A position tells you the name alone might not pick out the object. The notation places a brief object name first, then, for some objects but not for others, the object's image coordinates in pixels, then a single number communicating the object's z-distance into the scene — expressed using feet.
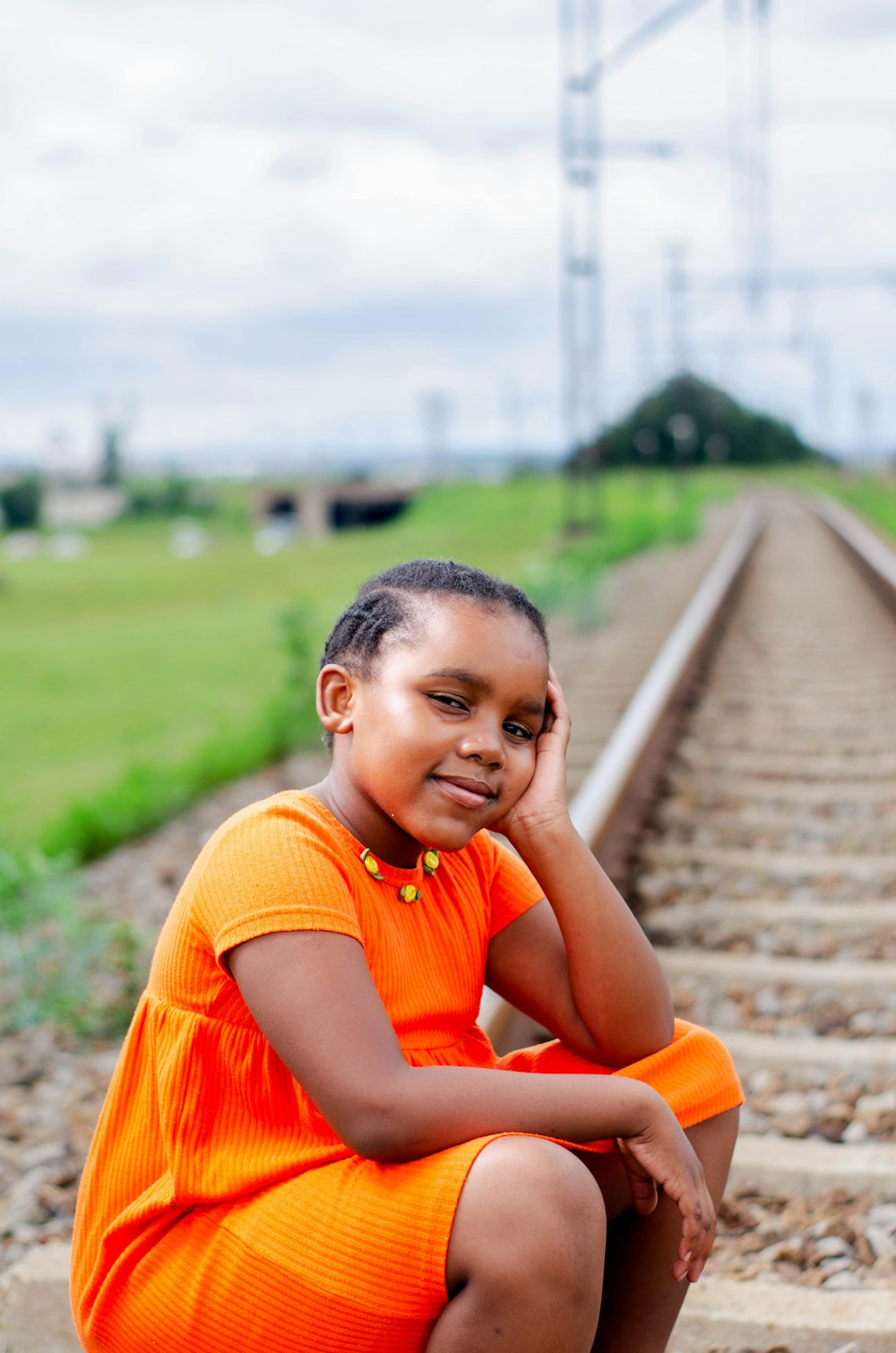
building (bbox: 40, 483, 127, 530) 233.55
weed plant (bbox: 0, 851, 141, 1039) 13.39
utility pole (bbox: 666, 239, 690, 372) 108.61
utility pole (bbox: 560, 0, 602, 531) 57.47
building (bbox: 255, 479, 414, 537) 248.52
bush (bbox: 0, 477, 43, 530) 223.10
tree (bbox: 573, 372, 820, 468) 238.48
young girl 5.54
